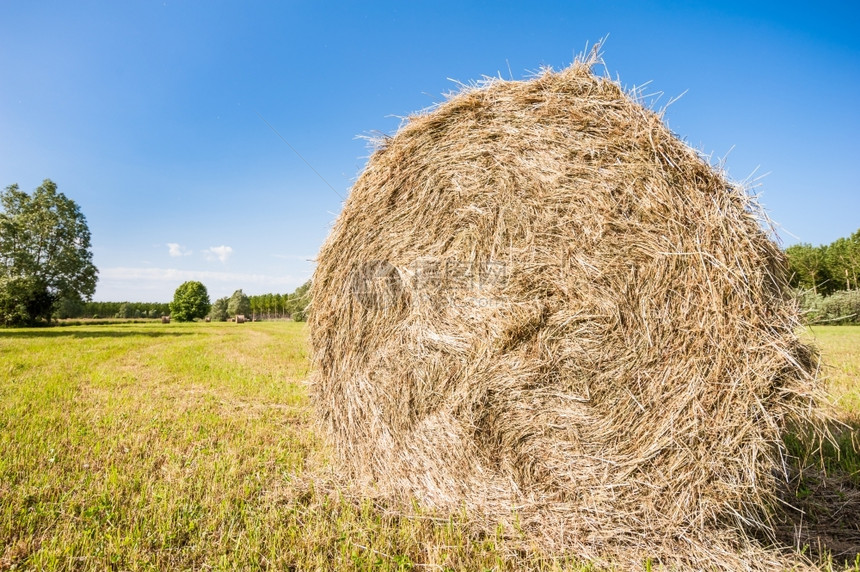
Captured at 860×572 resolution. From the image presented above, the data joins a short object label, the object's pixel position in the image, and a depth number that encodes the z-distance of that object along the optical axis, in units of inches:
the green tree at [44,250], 855.7
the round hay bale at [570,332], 94.8
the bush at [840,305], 940.6
